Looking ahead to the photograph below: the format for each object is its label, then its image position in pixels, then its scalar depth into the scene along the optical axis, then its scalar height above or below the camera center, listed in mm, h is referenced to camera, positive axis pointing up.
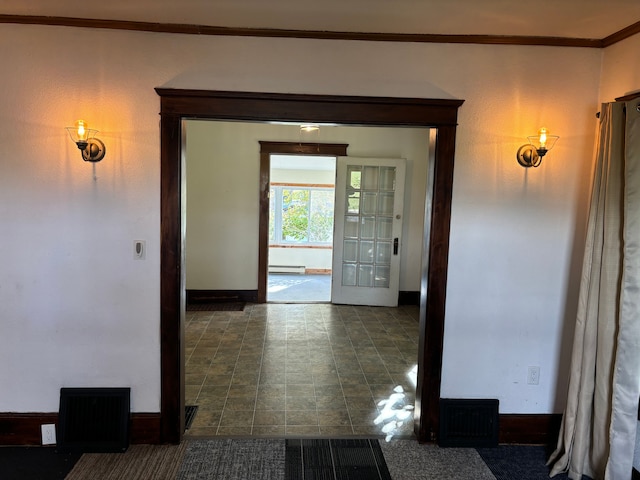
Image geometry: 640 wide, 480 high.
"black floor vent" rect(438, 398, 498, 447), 2650 -1316
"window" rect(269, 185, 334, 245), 9445 -118
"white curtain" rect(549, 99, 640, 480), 2152 -533
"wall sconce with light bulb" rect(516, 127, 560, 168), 2490 +403
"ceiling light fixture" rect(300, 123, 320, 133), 5699 +1109
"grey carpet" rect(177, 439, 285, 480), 2340 -1490
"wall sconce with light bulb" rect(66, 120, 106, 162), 2342 +337
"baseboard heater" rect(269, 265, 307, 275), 9273 -1320
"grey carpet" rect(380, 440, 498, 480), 2389 -1483
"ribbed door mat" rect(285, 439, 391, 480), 2367 -1489
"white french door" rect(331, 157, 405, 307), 5867 -278
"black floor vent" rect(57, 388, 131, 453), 2502 -1306
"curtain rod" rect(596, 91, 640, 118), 2222 +668
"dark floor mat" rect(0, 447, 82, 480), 2279 -1488
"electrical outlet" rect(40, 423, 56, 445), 2518 -1398
